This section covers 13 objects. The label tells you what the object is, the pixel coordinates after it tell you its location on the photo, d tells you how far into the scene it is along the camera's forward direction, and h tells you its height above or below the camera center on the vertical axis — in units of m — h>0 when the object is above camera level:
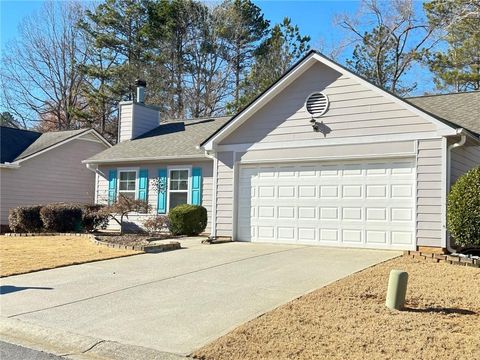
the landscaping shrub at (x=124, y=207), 15.82 -0.50
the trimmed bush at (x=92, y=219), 16.94 -1.00
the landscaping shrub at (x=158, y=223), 16.28 -1.02
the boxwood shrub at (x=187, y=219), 15.15 -0.81
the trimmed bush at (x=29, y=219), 17.41 -1.10
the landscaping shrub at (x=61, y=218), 16.83 -0.99
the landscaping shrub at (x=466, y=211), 9.30 -0.13
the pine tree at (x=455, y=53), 21.56 +7.57
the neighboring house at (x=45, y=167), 20.27 +0.97
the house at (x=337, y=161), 10.86 +0.96
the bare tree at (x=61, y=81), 35.28 +8.07
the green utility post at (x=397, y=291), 5.95 -1.11
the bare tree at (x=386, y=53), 26.78 +8.60
